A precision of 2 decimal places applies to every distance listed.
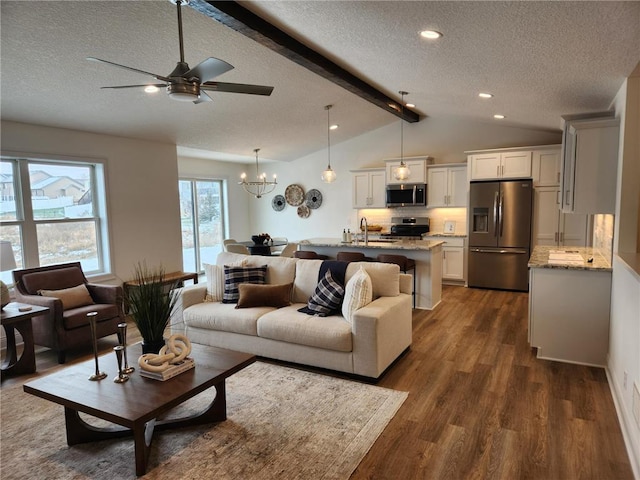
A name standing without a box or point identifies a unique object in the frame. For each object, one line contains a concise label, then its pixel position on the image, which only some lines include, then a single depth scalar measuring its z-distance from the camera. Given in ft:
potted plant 8.45
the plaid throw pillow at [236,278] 13.67
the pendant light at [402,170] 18.32
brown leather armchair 12.66
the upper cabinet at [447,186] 23.53
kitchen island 17.89
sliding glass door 28.22
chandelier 31.32
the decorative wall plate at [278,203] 31.01
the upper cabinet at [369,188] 25.86
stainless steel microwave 24.43
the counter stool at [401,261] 16.98
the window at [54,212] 14.74
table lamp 11.94
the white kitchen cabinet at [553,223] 20.59
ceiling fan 8.11
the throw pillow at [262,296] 13.04
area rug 7.52
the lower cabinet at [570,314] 11.55
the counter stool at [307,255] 19.30
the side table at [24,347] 11.85
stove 24.80
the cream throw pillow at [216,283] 14.24
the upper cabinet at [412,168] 24.17
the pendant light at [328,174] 20.38
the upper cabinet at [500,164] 21.16
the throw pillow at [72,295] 13.62
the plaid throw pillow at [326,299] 12.09
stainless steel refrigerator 21.04
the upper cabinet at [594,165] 11.63
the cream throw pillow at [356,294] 11.43
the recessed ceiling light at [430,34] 9.38
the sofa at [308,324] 10.87
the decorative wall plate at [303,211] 29.96
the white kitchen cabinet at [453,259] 23.02
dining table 23.20
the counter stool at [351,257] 17.71
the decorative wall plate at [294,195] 29.96
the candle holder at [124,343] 8.44
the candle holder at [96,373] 8.02
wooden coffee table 7.09
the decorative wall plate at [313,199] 29.30
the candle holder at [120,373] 8.10
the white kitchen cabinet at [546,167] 20.48
